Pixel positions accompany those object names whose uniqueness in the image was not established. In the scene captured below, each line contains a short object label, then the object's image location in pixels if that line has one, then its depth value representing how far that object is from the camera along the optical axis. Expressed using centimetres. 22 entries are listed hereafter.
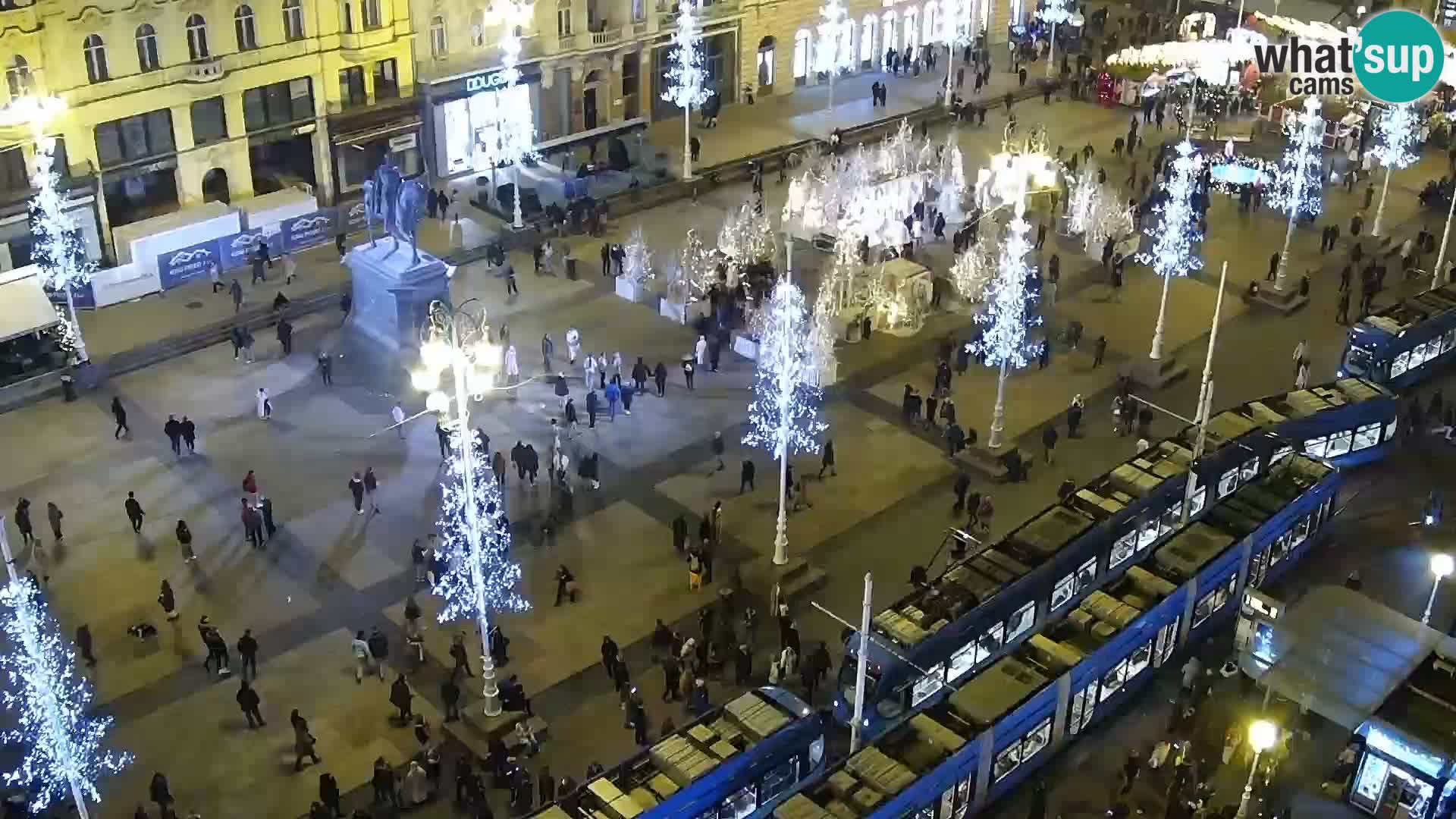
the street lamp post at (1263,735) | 2362
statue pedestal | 4116
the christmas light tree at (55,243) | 4347
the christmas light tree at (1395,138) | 5284
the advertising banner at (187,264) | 4825
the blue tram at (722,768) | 2461
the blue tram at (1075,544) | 2920
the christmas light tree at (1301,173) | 4909
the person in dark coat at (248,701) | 2966
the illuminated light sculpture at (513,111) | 5306
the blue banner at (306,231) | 5059
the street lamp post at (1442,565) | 3057
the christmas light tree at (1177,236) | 4384
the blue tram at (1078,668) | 2559
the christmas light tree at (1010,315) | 3800
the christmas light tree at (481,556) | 3328
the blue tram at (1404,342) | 4166
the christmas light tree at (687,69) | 5841
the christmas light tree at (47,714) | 2553
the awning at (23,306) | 4269
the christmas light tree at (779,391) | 4028
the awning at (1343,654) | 2917
